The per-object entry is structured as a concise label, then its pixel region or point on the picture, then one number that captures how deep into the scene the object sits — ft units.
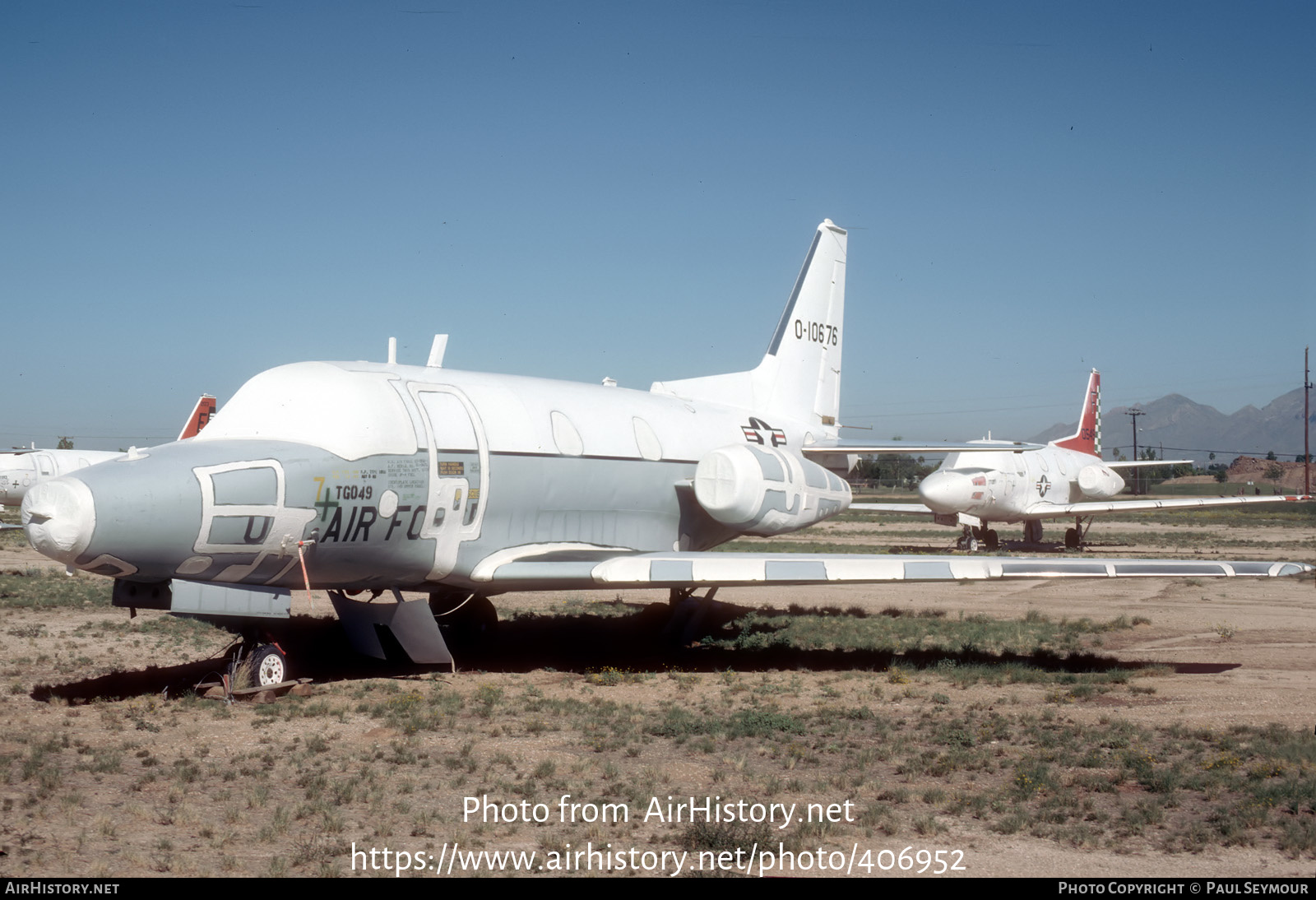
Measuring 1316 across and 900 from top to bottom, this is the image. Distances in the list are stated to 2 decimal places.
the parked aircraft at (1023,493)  110.73
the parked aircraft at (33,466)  129.70
